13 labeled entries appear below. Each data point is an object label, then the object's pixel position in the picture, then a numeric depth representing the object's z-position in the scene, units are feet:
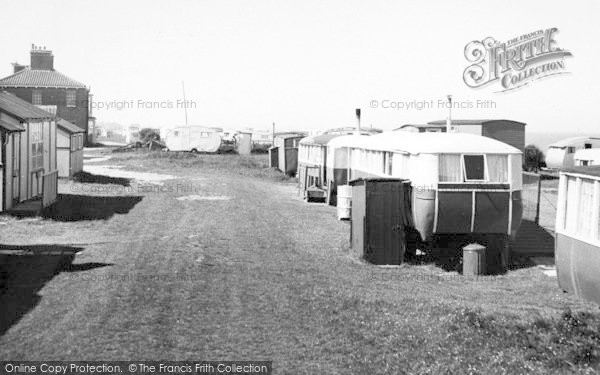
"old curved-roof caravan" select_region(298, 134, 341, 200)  102.83
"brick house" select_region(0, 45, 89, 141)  209.52
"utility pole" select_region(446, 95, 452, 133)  77.42
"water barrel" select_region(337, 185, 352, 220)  81.61
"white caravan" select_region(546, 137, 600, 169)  156.46
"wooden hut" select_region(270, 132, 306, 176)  144.46
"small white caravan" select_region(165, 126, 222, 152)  191.72
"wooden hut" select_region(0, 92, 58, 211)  74.23
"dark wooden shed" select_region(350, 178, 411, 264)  59.93
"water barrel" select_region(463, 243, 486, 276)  57.52
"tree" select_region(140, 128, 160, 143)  232.94
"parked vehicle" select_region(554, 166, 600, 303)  42.06
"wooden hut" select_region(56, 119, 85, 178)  116.78
